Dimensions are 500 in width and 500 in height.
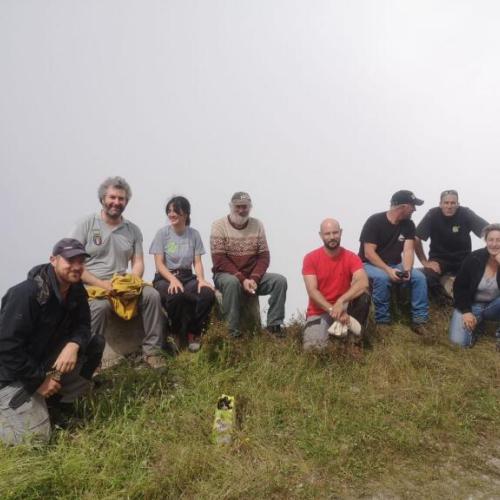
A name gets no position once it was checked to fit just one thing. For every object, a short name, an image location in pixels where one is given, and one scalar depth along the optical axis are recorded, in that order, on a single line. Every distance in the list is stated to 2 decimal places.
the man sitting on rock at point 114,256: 5.41
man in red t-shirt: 5.86
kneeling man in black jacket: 3.73
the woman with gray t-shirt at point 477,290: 6.41
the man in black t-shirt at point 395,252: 6.88
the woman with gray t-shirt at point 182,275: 5.87
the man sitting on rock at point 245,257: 6.34
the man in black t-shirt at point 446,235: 7.81
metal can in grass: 3.95
